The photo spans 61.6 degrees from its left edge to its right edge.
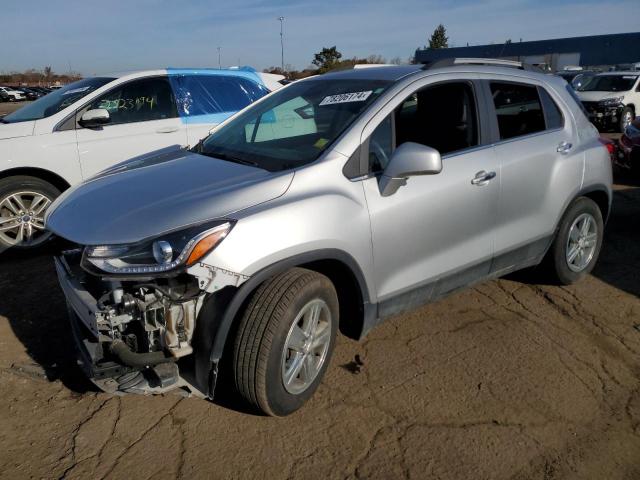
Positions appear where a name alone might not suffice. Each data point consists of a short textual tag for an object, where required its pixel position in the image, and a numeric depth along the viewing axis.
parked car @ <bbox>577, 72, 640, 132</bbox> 14.94
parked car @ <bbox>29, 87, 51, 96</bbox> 44.42
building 45.81
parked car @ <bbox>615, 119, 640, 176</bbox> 8.03
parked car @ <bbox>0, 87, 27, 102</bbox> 42.97
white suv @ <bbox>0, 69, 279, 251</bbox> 5.18
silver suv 2.48
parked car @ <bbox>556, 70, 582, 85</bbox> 21.66
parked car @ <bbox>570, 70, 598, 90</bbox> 16.72
